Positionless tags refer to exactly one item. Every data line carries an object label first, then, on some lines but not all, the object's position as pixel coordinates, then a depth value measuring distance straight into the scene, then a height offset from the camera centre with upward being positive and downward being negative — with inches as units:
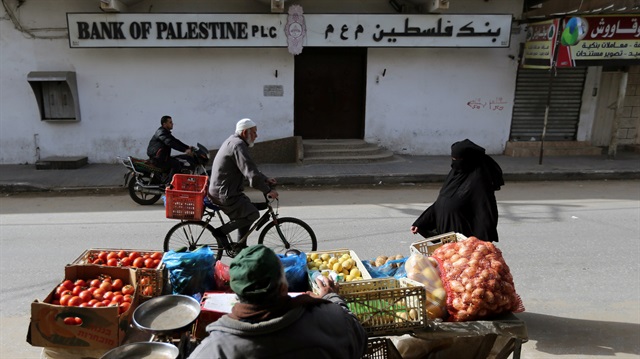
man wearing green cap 76.7 -38.9
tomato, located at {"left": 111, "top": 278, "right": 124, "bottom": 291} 138.3 -58.7
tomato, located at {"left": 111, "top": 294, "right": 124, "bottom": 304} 130.3 -59.3
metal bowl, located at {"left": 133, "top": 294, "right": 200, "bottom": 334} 113.7 -57.8
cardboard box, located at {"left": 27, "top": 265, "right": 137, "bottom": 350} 119.6 -62.3
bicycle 228.2 -73.0
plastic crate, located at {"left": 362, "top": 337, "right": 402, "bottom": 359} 127.1 -69.8
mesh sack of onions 132.2 -54.2
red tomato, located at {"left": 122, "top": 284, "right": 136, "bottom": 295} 135.7 -59.1
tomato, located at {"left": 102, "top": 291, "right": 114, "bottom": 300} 132.1 -59.3
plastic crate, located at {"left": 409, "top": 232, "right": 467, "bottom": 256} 165.3 -52.4
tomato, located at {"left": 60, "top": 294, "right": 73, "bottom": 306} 128.9 -59.3
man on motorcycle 345.7 -44.5
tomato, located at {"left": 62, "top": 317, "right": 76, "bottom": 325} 120.5 -60.6
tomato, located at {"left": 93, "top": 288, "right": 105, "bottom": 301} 132.0 -59.1
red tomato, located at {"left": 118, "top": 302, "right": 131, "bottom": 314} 126.8 -60.2
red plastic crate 208.1 -51.6
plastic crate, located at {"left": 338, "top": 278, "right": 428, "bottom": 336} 122.8 -56.5
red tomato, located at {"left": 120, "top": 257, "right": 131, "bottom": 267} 152.1 -57.1
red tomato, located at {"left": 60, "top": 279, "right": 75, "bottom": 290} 136.2 -58.1
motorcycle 352.5 -69.8
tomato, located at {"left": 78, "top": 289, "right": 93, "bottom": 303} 130.7 -59.1
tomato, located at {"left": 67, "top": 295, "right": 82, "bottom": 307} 127.6 -59.2
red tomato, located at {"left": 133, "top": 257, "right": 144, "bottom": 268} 151.5 -56.9
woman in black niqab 174.7 -37.5
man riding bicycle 207.3 -40.8
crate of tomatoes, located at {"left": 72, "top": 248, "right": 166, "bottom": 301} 137.4 -56.8
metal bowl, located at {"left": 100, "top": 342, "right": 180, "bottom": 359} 104.8 -59.9
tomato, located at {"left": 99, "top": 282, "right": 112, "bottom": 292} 135.9 -58.3
